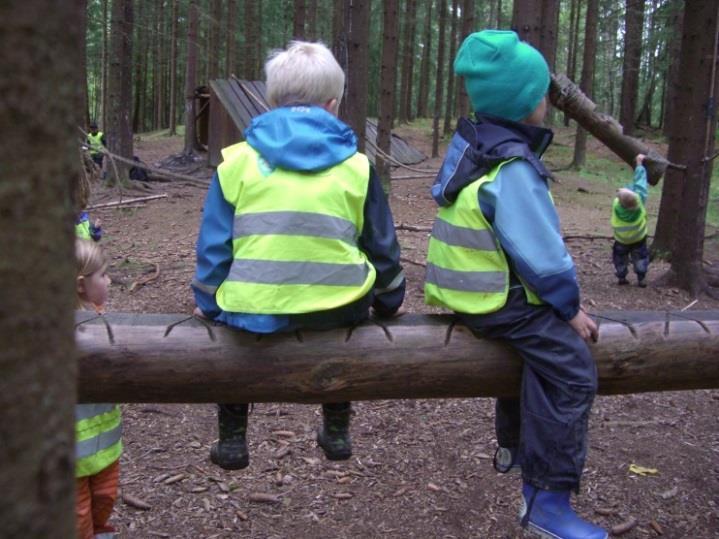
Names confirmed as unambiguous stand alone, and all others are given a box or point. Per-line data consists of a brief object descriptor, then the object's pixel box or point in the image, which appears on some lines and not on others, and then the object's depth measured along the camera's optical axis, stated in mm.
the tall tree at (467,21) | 18922
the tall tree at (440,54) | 24728
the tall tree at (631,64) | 22656
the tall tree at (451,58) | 25609
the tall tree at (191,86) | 19250
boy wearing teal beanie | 2541
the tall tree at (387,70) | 11789
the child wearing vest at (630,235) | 7707
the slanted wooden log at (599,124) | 4398
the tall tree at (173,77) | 29867
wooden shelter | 17267
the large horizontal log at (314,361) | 2629
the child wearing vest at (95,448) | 2639
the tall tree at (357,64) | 8242
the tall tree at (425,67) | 31047
